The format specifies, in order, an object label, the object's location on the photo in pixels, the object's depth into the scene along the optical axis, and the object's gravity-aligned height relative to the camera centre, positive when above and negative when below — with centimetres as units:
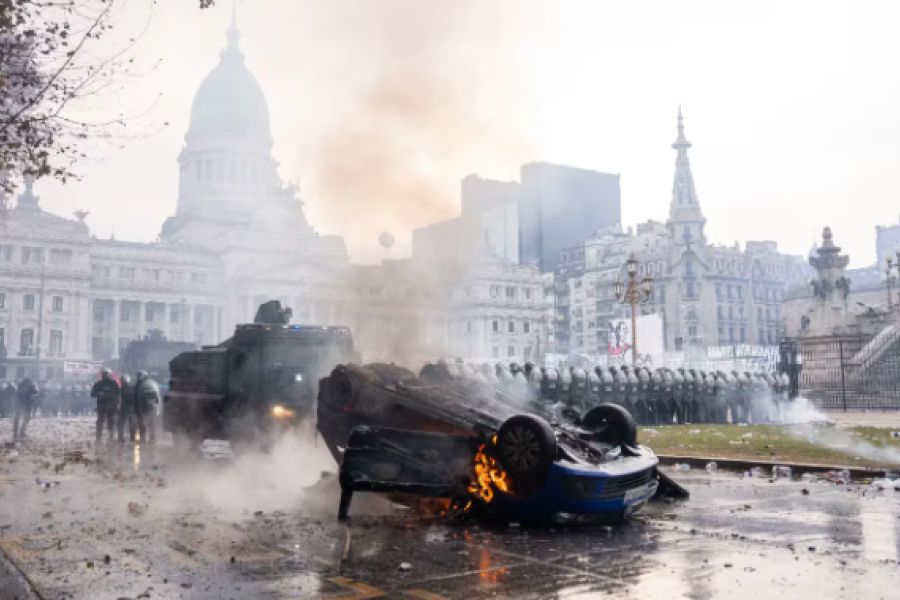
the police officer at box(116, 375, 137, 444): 1980 -111
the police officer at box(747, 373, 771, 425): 2470 -106
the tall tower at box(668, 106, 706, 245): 9600 +2190
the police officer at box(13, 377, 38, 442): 2070 -93
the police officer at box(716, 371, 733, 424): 2383 -93
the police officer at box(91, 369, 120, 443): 1966 -80
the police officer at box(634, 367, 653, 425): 2198 -89
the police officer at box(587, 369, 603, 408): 2117 -60
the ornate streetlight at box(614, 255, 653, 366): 2498 +293
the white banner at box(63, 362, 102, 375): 5659 -9
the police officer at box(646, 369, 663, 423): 2244 -94
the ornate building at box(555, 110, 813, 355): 8869 +1087
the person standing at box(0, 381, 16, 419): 3331 -157
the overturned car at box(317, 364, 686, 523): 685 -84
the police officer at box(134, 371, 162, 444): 1844 -89
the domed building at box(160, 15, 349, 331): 8644 +2270
